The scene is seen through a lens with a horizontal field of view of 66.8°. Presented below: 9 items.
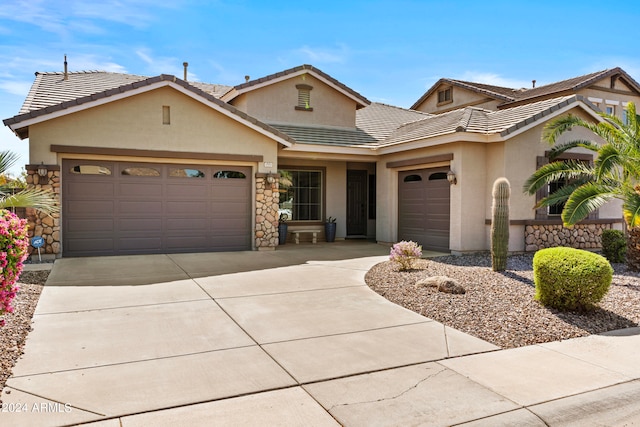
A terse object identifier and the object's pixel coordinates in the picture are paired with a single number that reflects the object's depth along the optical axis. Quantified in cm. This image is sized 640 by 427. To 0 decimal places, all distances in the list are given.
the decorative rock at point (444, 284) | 802
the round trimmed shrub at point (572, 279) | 673
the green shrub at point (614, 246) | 1218
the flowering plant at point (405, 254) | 1016
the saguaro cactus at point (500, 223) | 977
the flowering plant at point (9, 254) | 476
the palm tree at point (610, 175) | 991
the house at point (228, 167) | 1202
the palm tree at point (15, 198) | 664
